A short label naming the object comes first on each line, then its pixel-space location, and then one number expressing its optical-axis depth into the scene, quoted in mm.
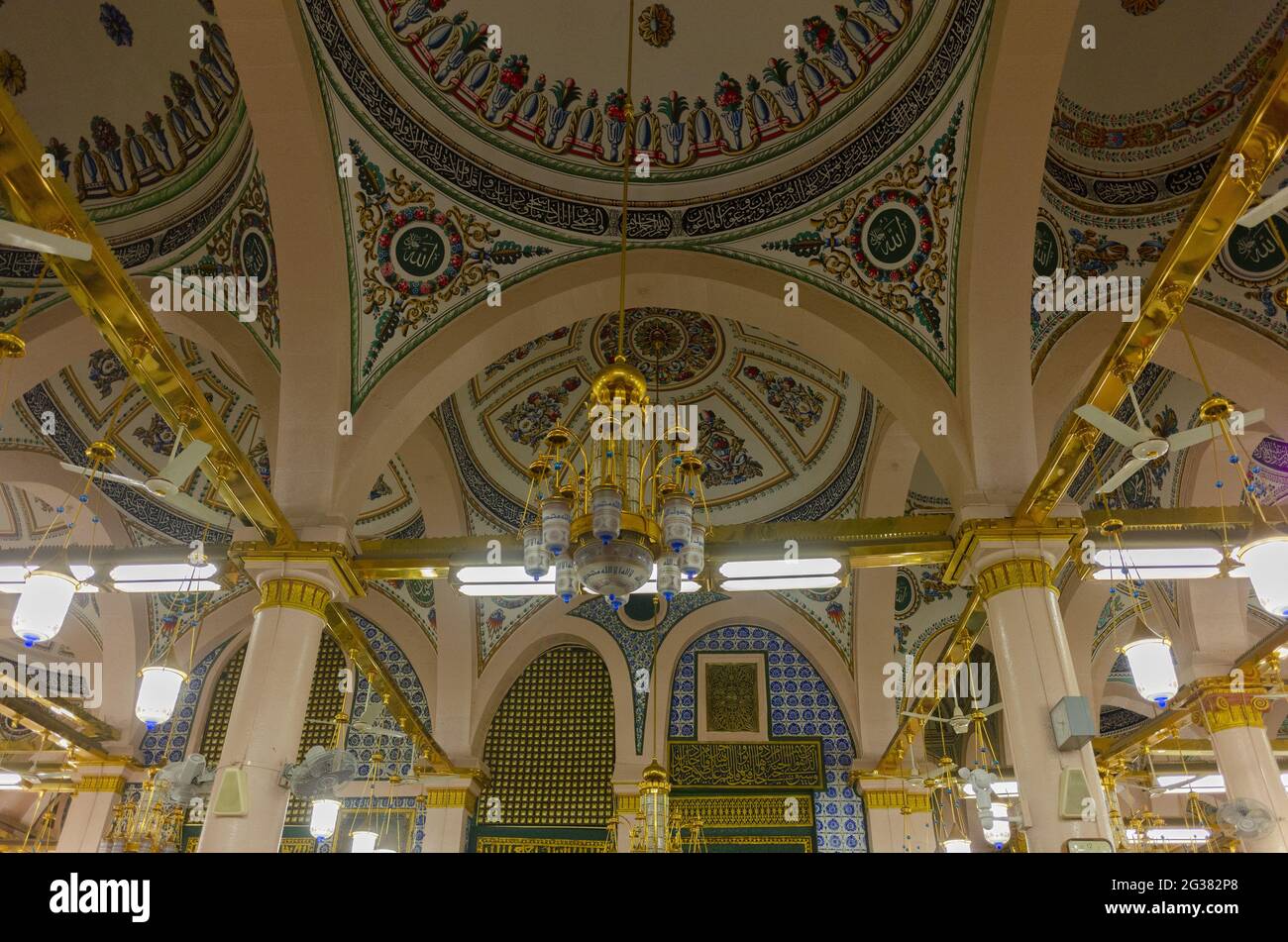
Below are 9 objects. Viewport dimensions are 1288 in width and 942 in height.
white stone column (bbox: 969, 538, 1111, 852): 4492
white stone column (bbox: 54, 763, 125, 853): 9492
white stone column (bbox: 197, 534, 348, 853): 4770
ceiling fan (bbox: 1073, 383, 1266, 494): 3926
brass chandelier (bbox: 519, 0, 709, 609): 3750
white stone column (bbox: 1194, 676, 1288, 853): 7406
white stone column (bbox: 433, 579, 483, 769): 9719
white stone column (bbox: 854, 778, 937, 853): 9328
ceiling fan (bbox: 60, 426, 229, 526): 4195
